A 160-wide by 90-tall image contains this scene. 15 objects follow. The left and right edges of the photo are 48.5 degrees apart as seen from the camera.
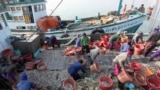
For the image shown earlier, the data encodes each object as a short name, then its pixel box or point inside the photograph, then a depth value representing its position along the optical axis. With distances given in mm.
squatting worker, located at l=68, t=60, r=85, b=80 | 7004
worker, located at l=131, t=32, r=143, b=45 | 9759
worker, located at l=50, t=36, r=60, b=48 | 10672
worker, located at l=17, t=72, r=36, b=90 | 5582
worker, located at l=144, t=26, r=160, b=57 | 8664
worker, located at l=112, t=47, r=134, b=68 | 6668
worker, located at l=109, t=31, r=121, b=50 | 9766
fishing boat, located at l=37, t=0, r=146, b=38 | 13727
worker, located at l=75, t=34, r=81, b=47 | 9891
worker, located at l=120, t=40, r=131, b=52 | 8986
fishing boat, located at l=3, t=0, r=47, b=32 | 13648
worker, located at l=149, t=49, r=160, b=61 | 8641
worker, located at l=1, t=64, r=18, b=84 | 6907
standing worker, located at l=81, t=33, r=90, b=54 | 9203
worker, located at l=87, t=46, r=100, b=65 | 7929
